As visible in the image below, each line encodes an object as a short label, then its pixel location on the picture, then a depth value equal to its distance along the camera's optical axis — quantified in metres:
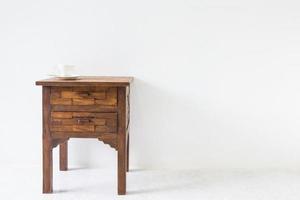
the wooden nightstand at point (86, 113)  2.31
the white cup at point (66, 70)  2.46
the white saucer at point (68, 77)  2.44
